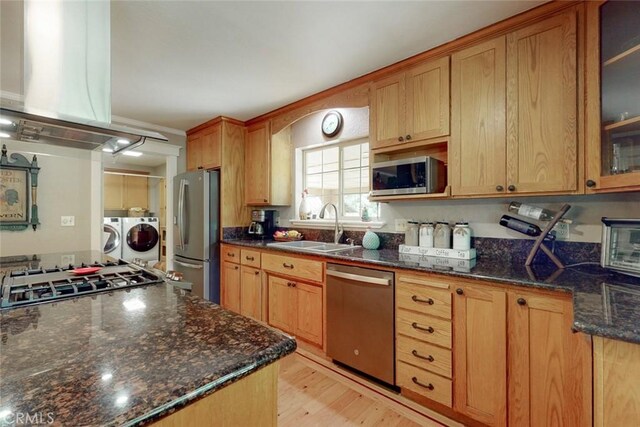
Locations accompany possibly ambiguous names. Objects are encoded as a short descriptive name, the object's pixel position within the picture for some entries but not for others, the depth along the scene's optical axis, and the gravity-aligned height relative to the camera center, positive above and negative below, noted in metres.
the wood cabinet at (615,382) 0.84 -0.51
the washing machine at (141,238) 5.61 -0.54
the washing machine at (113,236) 5.40 -0.46
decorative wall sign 2.79 +0.19
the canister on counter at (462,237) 1.94 -0.17
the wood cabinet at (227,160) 3.38 +0.61
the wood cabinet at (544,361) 1.26 -0.68
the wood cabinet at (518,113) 1.54 +0.57
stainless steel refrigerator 3.30 -0.21
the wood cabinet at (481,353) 1.44 -0.73
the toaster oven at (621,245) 1.33 -0.16
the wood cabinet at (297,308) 2.32 -0.82
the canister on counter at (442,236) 2.02 -0.17
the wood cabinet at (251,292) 2.82 -0.80
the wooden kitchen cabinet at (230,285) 3.08 -0.80
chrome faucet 2.79 -0.19
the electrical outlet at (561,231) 1.73 -0.11
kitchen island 0.50 -0.32
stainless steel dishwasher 1.86 -0.74
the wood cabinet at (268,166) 3.25 +0.52
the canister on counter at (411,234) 2.18 -0.17
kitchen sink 2.64 -0.32
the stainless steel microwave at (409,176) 2.03 +0.26
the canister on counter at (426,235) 2.08 -0.17
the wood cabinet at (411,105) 1.96 +0.76
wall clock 2.87 +0.88
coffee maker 3.45 -0.14
